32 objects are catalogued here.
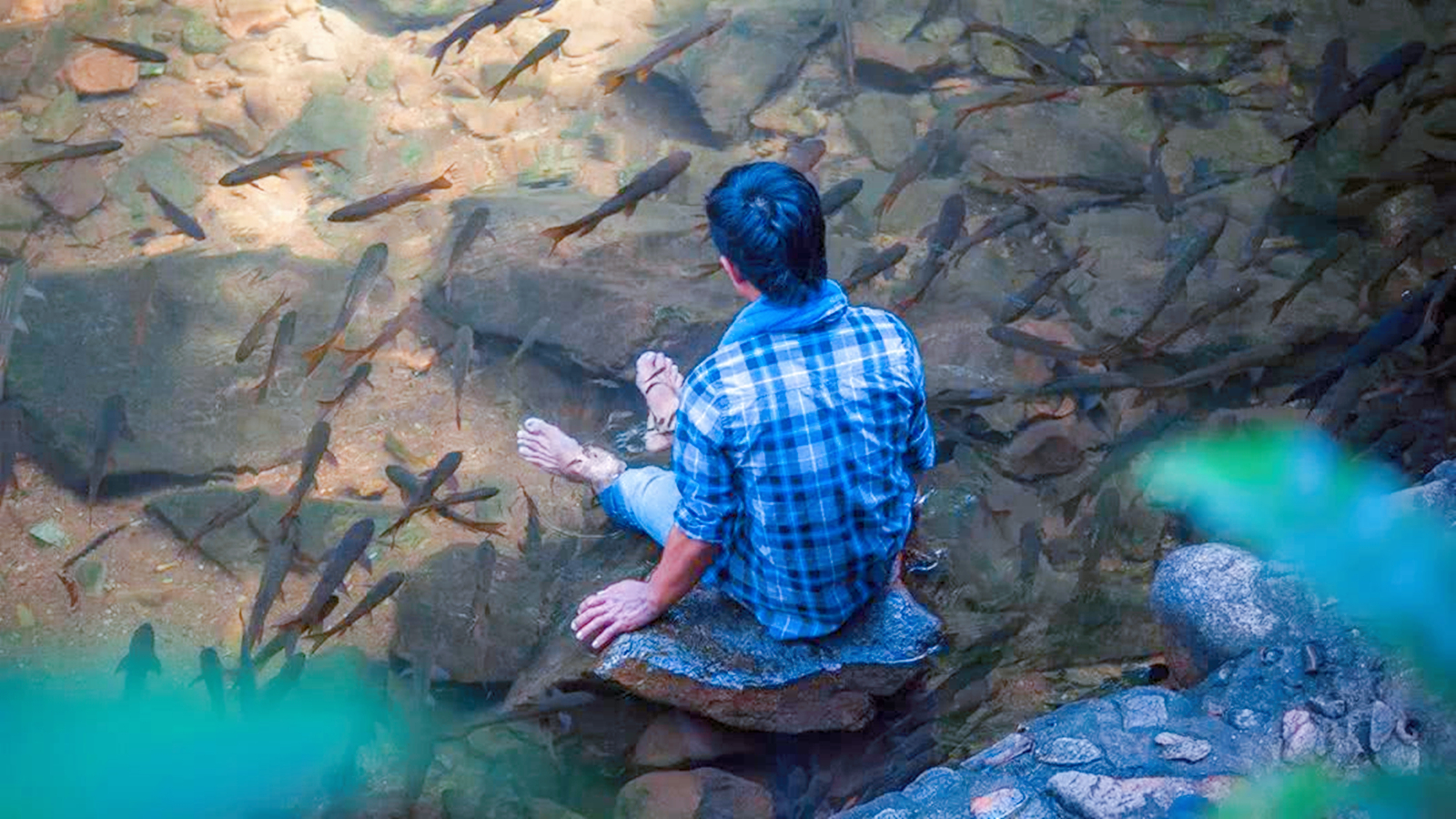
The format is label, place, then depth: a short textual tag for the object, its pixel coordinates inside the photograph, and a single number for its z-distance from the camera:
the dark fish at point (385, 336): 5.34
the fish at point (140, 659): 4.13
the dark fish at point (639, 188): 5.36
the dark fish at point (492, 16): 6.68
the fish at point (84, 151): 6.29
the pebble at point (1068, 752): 2.86
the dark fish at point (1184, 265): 5.39
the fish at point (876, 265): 5.62
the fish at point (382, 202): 5.73
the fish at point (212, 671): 4.06
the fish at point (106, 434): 4.96
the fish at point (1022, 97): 6.62
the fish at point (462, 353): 5.36
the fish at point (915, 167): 6.43
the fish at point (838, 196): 5.79
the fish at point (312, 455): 4.93
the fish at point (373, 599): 4.29
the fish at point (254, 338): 5.46
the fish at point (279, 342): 5.36
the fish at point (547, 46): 6.39
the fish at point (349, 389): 5.21
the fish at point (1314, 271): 5.58
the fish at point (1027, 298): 5.55
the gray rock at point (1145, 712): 2.96
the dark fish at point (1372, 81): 6.28
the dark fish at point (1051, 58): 7.25
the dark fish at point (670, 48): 6.39
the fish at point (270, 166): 5.98
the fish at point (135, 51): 6.91
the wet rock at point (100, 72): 7.62
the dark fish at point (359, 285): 5.47
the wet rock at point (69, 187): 6.82
